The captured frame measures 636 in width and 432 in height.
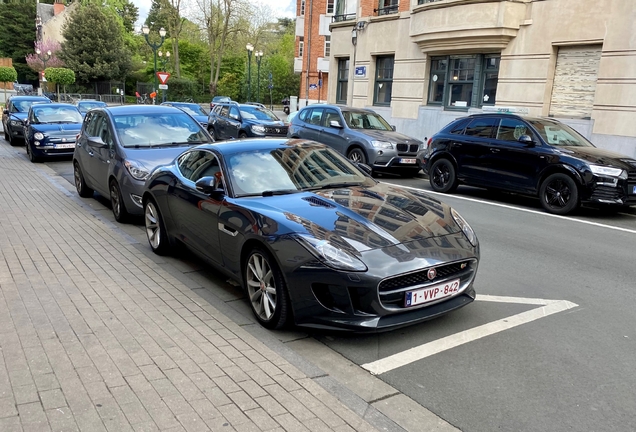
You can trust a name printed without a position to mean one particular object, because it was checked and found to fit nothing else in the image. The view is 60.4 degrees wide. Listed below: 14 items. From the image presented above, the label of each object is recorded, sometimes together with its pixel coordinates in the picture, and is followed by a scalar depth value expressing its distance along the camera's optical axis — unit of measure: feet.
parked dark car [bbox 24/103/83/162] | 50.47
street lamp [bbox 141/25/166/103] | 118.42
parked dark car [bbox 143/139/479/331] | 13.07
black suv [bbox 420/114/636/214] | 30.81
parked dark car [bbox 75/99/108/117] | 83.99
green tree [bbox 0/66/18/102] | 169.24
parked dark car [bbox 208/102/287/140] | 64.54
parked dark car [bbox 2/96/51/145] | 66.28
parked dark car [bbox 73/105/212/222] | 26.63
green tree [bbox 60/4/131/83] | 197.57
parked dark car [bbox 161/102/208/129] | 83.33
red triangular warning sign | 99.88
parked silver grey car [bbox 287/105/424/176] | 44.96
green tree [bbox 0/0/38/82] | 268.82
